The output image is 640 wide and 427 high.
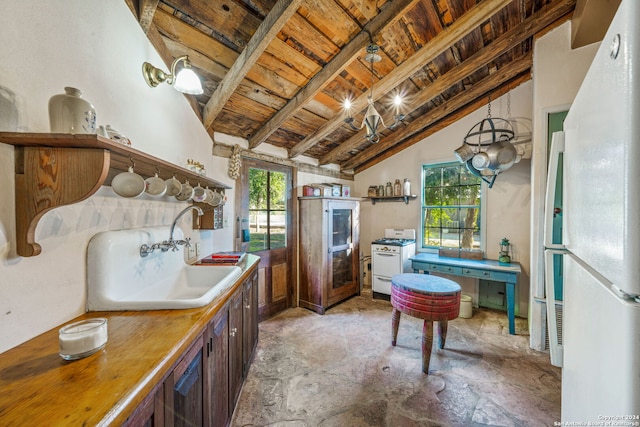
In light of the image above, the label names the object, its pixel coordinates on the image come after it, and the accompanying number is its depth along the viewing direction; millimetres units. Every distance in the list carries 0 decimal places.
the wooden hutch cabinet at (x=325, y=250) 3432
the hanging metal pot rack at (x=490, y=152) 2857
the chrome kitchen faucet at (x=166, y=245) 1381
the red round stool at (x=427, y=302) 2092
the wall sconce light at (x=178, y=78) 1466
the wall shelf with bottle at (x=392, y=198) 4148
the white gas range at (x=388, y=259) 3712
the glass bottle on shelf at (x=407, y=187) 4031
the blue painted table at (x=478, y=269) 2879
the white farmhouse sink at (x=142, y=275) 1079
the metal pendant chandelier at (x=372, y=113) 1964
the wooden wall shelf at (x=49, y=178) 774
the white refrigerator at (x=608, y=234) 396
